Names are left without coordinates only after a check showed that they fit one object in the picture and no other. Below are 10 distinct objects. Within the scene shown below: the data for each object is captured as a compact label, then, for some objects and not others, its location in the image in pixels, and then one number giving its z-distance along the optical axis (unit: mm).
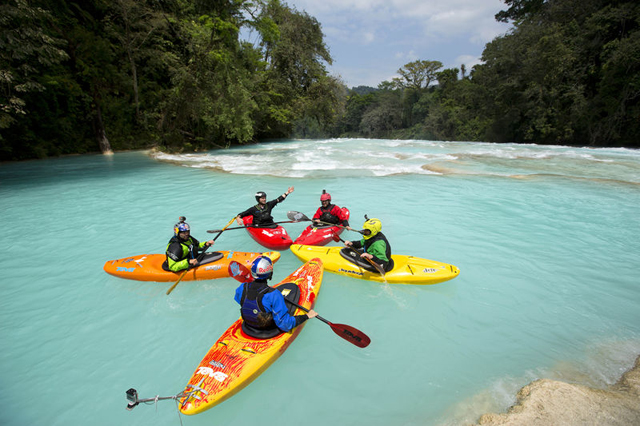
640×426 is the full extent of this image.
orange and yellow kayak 2652
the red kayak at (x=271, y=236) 5973
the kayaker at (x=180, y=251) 4688
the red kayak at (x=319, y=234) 6059
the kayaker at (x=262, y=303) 3004
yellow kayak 4684
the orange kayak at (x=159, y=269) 4840
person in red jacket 6539
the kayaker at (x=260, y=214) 6359
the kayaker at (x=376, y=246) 4668
